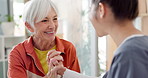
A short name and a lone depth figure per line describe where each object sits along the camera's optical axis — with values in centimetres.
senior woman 155
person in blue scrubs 71
